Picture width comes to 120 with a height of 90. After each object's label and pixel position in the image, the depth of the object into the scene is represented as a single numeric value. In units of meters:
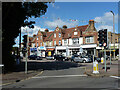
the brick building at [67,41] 42.03
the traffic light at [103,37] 14.27
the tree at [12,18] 13.62
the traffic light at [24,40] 14.70
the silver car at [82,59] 30.07
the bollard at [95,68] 13.47
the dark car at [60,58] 37.13
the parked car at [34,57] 42.70
